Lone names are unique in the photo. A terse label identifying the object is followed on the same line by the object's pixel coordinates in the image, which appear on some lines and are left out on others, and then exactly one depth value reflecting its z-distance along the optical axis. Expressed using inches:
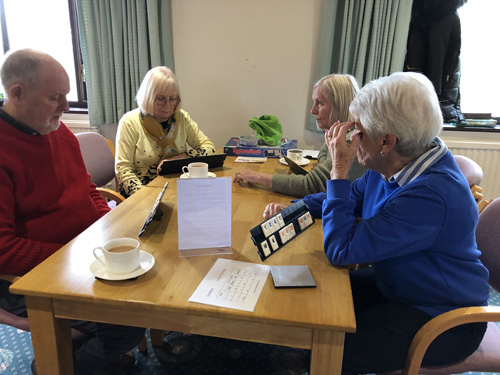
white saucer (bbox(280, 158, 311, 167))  89.2
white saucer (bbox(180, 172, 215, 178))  74.1
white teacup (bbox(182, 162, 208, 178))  67.1
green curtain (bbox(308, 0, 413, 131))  114.2
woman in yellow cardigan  84.7
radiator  121.6
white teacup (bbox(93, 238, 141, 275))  38.5
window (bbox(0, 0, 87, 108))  138.7
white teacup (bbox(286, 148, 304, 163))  90.2
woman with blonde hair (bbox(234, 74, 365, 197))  67.3
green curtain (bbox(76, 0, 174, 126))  121.8
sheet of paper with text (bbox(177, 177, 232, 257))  42.1
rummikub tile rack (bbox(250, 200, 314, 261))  44.3
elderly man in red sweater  49.1
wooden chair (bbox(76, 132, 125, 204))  88.0
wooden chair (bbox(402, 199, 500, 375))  40.9
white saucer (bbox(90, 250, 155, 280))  38.5
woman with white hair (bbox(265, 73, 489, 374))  41.0
